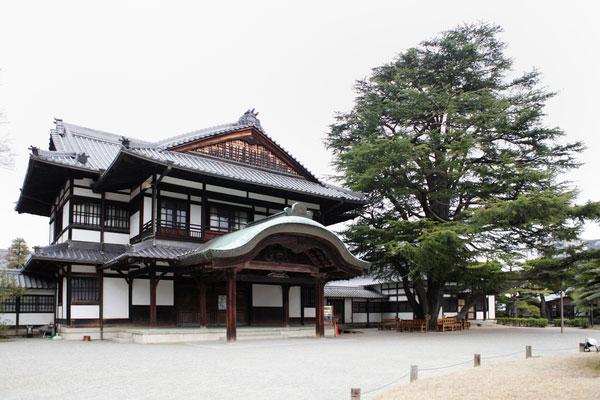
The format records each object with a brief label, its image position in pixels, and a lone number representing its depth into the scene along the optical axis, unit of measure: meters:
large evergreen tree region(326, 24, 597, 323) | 22.31
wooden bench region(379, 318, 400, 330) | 29.62
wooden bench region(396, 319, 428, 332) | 25.34
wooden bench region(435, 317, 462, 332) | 26.10
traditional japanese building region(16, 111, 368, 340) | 17.39
